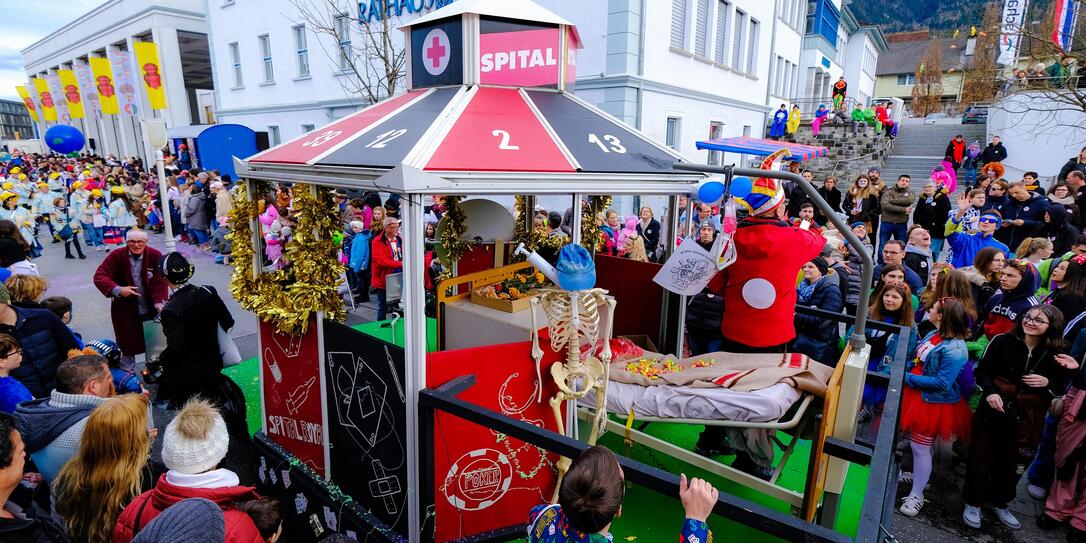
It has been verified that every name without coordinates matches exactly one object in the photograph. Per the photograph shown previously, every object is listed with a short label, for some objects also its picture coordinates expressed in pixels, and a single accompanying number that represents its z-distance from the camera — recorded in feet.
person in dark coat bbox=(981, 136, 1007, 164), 54.24
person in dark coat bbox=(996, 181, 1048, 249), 26.96
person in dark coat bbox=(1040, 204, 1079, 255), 25.27
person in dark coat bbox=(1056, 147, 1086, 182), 36.72
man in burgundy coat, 19.76
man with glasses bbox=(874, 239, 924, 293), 19.26
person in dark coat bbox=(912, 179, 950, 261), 32.68
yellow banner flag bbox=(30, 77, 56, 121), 114.16
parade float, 10.61
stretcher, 10.87
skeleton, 11.89
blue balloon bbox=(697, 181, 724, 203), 10.84
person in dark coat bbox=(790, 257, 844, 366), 16.81
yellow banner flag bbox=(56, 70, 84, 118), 99.30
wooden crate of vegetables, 16.11
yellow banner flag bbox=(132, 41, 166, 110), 52.27
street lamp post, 26.96
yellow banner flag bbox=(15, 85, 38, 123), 123.94
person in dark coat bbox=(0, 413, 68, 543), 7.04
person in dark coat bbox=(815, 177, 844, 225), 35.91
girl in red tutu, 13.65
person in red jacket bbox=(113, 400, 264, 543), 7.20
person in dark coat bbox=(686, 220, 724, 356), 18.53
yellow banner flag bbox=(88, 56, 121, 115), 70.79
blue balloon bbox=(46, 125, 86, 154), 59.77
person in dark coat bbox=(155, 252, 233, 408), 14.93
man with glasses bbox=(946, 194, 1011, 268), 22.85
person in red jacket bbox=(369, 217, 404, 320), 25.63
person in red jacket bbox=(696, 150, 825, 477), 12.99
